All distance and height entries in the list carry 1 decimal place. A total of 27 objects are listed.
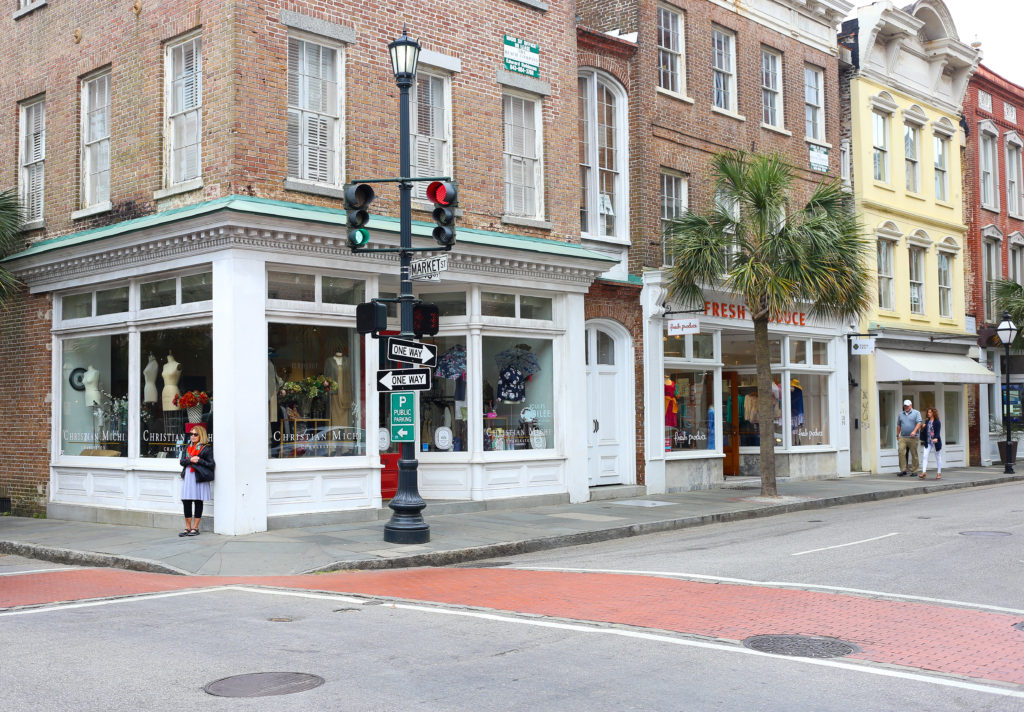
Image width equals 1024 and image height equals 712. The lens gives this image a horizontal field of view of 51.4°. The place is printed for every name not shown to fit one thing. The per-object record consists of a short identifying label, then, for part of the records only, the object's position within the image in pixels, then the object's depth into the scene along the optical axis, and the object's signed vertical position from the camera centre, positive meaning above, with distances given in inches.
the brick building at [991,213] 1261.1 +242.5
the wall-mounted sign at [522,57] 714.8 +243.3
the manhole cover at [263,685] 251.0 -64.6
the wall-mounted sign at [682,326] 799.7 +66.1
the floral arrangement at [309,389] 594.5 +16.2
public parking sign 523.2 -1.2
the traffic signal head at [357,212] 498.3 +96.4
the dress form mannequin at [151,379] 621.3 +23.4
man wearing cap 1035.3 -21.9
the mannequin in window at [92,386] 666.2 +21.2
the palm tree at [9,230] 695.7 +124.9
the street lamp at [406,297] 518.9 +58.7
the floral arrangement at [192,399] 587.8 +10.8
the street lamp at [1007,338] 1082.7 +73.7
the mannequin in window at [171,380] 604.4 +22.1
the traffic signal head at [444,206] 510.3 +101.5
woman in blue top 1015.0 -24.7
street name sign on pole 521.7 +73.3
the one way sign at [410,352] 518.6 +31.4
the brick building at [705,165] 821.2 +202.7
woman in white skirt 549.6 -31.3
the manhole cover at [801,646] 289.0 -65.1
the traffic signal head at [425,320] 526.9 +47.8
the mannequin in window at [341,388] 614.9 +16.9
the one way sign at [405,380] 523.2 +17.8
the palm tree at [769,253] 733.9 +111.7
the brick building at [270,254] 572.1 +96.9
